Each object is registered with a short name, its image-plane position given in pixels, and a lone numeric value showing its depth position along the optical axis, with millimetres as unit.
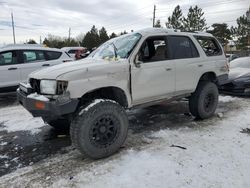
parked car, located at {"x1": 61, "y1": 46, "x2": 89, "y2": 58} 12642
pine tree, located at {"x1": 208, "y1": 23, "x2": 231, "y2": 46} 27707
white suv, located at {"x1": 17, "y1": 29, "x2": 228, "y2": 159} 2524
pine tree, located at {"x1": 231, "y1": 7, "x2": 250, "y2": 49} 25488
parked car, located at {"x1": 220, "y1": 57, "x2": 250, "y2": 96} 5523
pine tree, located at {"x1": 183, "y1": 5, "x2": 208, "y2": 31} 25169
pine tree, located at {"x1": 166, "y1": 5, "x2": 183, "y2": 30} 25398
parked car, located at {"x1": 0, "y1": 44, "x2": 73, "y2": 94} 5461
